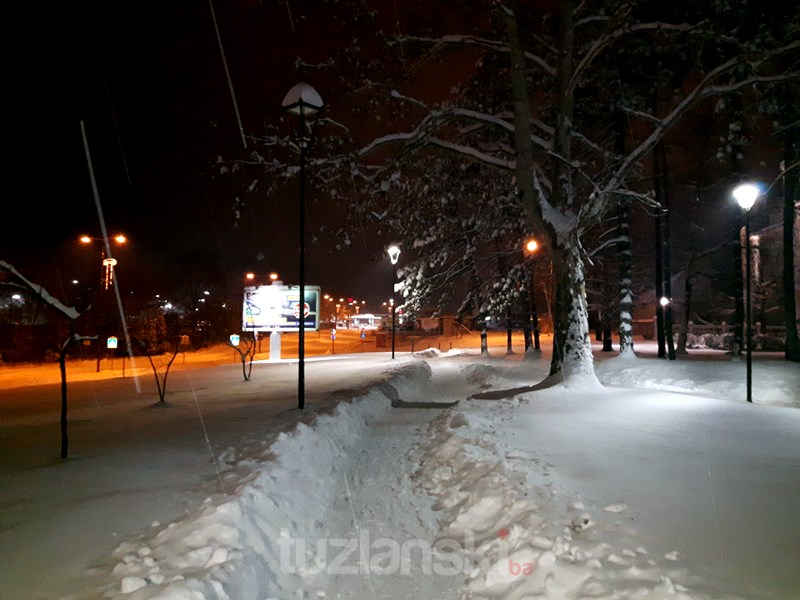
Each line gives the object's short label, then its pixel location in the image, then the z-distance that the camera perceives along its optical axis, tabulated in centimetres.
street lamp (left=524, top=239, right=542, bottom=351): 2000
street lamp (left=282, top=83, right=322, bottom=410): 1163
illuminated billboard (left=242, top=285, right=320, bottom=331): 3288
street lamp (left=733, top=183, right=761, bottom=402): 1216
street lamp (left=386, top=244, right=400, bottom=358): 2522
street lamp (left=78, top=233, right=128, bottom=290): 2830
